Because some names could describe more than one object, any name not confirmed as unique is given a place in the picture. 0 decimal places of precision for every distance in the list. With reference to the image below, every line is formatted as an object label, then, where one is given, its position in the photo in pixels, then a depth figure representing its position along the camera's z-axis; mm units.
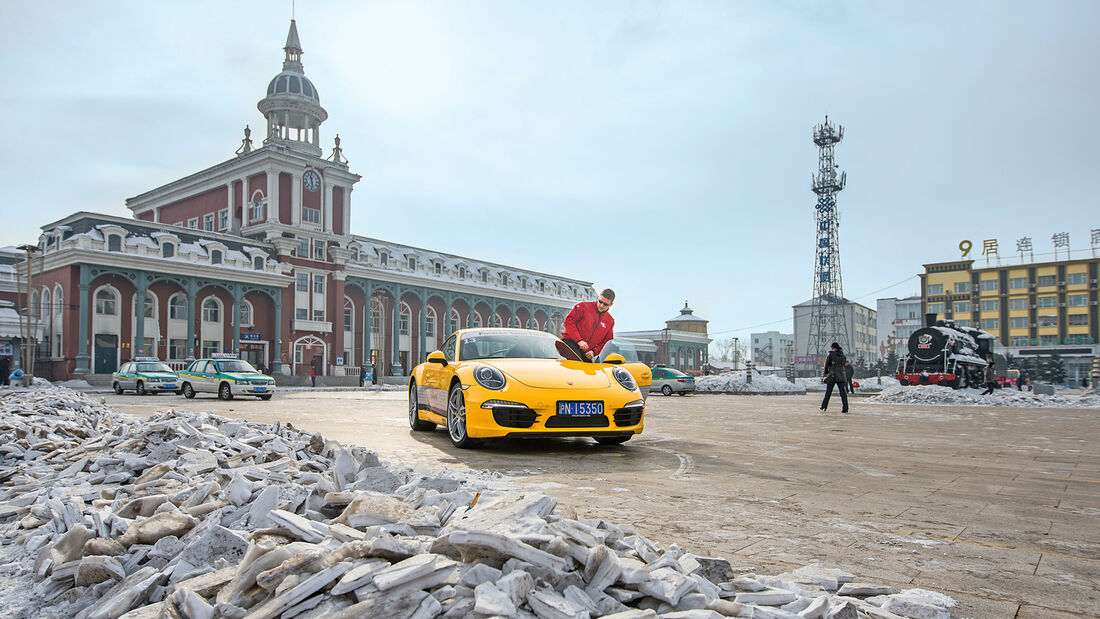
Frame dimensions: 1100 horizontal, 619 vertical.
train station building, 40219
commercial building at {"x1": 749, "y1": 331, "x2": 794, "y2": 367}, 144625
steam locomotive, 27094
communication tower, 65688
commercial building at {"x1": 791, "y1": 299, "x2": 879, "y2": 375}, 93875
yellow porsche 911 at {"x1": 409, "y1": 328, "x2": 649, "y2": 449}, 6668
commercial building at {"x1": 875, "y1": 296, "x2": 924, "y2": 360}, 92938
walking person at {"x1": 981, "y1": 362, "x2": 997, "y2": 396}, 27962
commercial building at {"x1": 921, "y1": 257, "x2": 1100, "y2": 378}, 77125
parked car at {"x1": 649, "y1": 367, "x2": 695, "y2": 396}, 31312
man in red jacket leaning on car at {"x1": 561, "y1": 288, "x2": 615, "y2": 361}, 9242
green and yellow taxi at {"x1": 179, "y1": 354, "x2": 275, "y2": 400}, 23484
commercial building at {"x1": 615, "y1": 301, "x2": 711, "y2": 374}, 88500
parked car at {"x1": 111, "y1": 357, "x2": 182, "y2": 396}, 27234
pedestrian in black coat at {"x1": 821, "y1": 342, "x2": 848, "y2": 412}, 15086
